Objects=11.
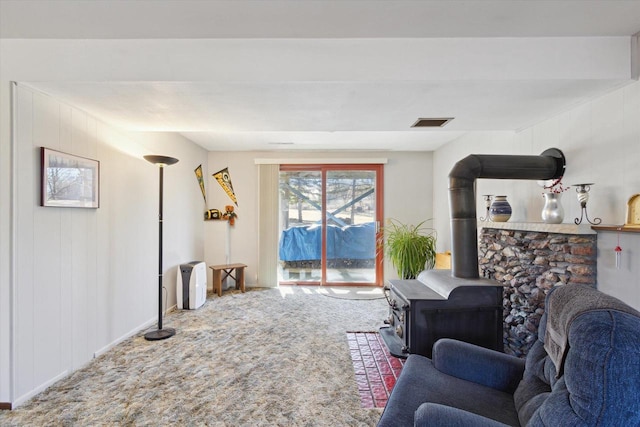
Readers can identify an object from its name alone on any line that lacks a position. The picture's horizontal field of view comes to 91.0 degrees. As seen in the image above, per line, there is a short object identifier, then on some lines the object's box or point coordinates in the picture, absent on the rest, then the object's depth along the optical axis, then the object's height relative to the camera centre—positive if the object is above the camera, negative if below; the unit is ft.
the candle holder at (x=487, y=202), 10.51 +0.51
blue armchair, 3.32 -2.19
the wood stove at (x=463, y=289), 7.72 -1.86
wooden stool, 15.96 -2.79
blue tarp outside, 17.85 -1.30
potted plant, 14.39 -1.64
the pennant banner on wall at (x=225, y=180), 17.75 +2.32
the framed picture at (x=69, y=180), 7.35 +1.10
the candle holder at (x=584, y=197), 6.81 +0.40
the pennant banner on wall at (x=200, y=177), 16.20 +2.31
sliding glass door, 17.84 -0.14
